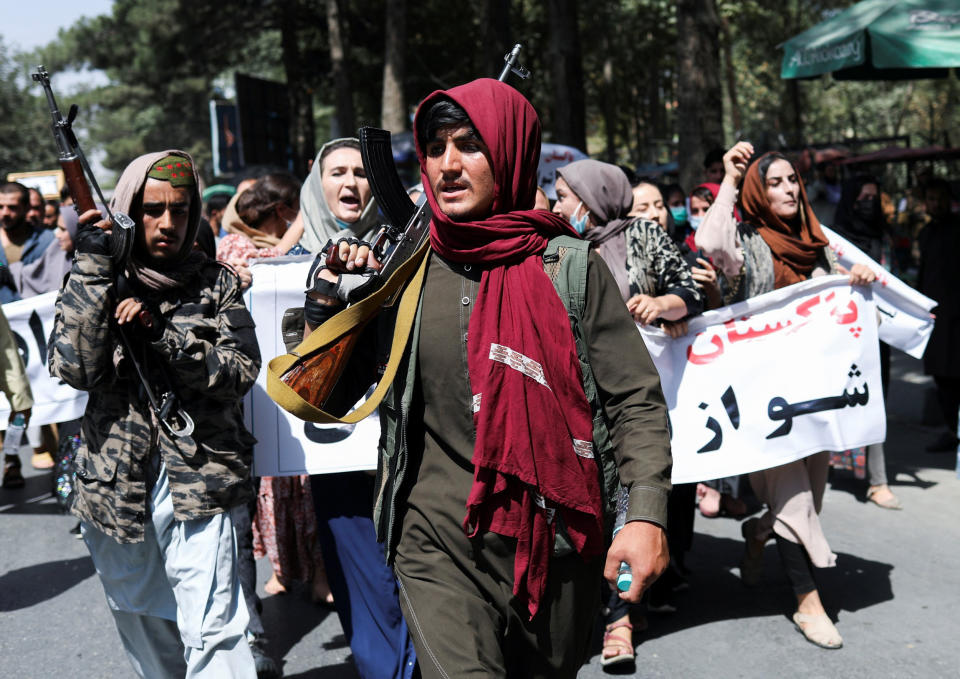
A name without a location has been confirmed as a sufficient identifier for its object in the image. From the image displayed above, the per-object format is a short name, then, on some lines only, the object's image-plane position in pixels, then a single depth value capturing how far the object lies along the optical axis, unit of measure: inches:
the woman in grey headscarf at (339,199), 171.0
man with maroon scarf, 94.3
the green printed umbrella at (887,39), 287.1
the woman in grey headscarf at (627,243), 173.0
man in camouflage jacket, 126.9
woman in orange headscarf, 179.2
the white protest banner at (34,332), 235.1
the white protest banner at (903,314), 213.5
